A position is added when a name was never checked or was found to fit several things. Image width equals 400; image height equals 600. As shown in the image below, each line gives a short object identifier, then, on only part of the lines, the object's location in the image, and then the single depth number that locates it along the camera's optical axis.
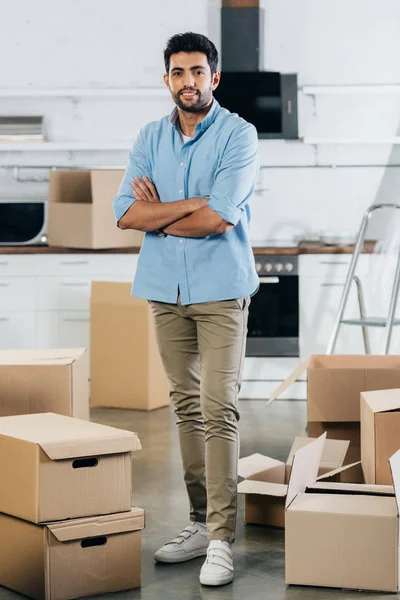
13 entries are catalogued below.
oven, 9.25
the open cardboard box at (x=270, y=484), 5.17
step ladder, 8.59
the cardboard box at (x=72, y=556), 4.11
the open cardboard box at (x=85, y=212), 9.12
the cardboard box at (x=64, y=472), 4.08
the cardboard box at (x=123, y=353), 8.70
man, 4.42
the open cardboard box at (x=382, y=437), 4.69
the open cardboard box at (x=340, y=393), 5.27
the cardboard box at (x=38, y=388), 5.20
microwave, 9.74
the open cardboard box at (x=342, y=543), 4.22
